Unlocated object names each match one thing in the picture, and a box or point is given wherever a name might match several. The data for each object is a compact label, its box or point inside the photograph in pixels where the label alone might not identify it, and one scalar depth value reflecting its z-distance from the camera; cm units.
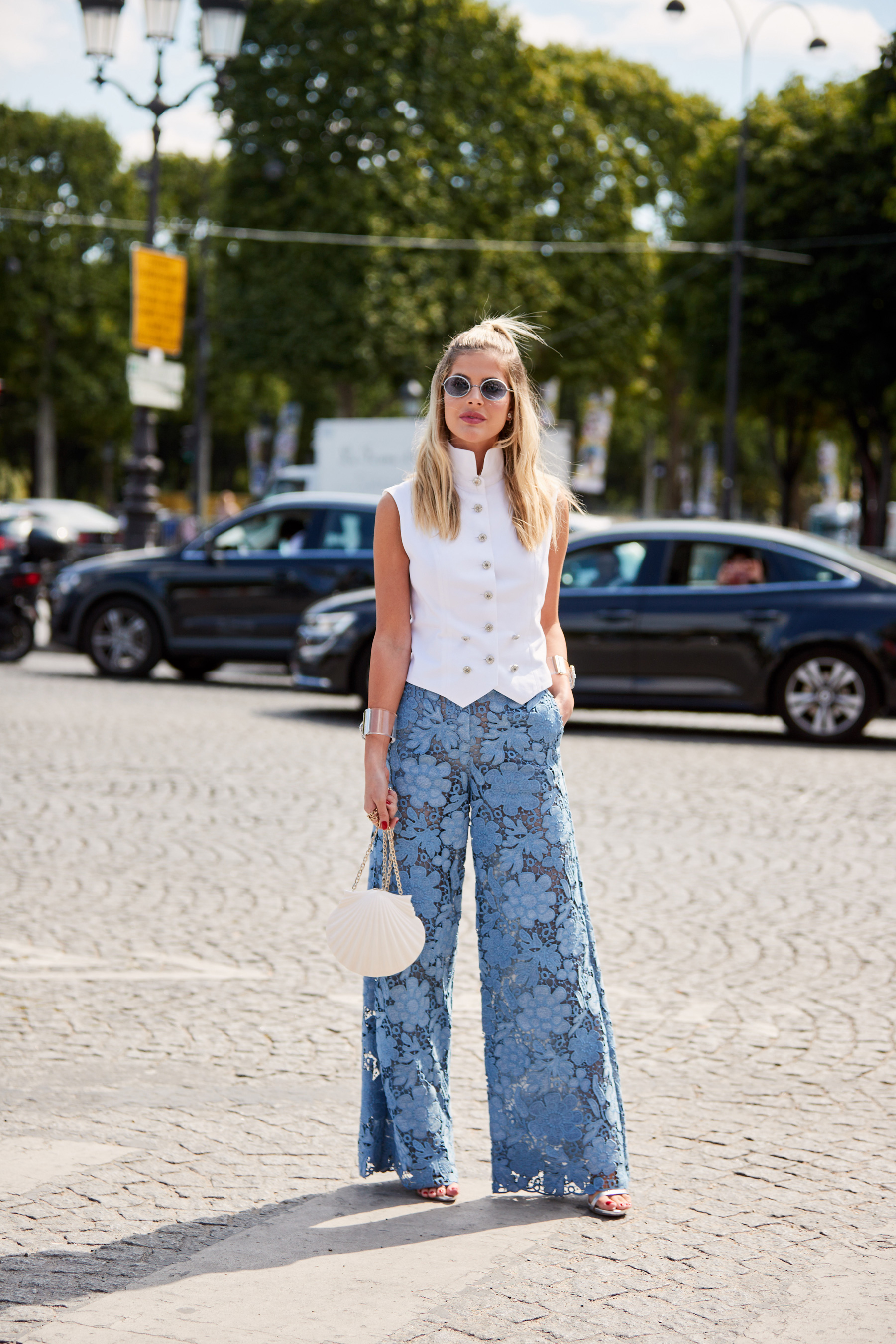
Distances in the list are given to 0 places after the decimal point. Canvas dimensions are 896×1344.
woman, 345
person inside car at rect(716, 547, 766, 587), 1195
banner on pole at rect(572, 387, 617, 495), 4472
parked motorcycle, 1647
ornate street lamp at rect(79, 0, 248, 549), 1738
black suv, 1465
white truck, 2814
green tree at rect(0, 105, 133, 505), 5319
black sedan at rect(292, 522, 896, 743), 1155
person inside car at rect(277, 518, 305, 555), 1492
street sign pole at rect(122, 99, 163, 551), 1947
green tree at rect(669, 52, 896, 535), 3409
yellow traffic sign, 1880
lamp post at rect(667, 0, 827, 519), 2788
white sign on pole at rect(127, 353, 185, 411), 1844
